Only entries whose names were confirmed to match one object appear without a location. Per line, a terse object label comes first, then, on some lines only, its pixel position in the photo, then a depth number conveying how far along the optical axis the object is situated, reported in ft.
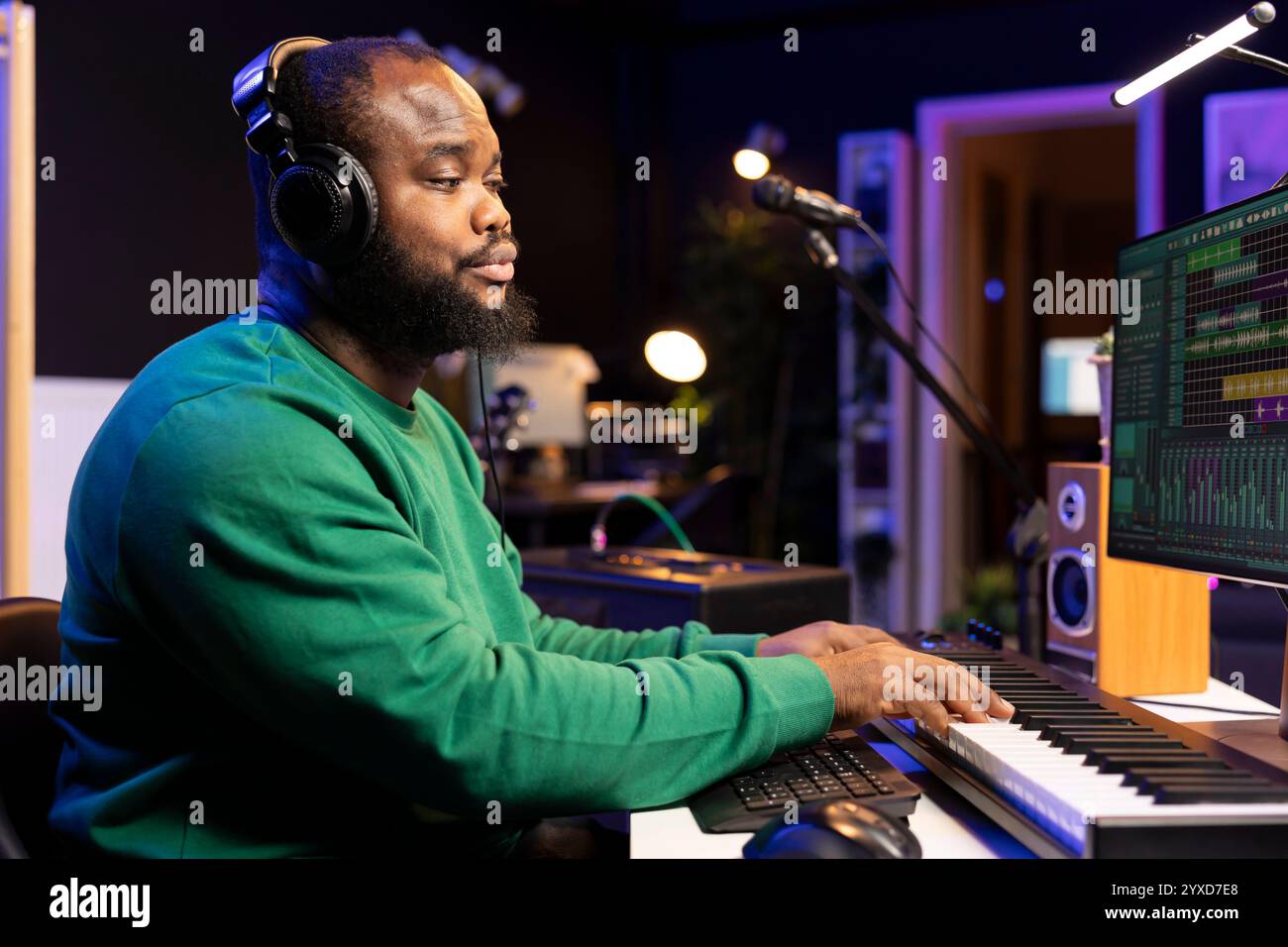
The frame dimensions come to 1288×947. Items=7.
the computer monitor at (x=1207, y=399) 3.76
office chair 3.55
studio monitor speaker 4.85
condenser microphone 5.50
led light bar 3.70
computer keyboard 3.16
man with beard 2.89
